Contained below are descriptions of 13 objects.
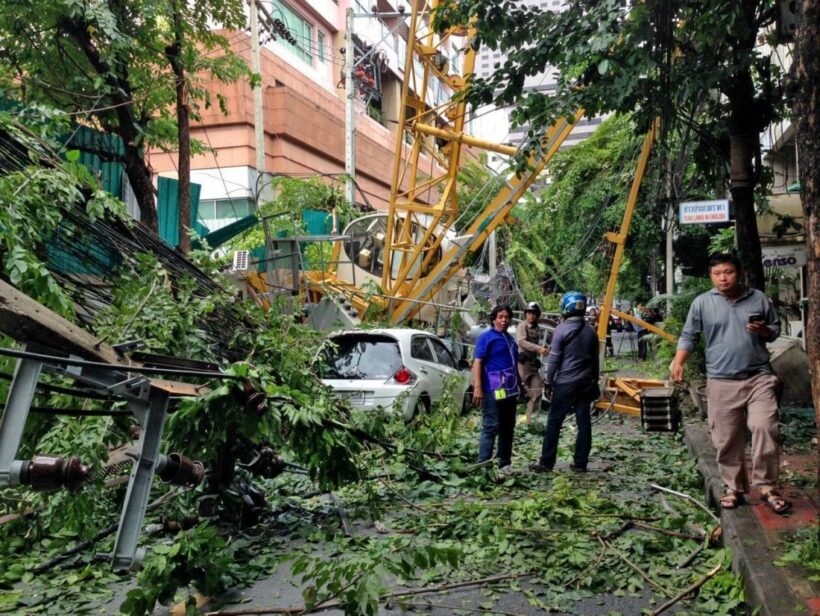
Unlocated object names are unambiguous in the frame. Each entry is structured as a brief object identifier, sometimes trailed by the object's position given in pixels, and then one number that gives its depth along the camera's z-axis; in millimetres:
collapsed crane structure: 14578
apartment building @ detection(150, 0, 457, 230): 22859
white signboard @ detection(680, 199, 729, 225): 12219
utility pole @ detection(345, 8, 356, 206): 20109
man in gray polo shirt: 5051
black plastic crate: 10492
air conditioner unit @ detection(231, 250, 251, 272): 14609
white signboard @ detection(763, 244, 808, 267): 11086
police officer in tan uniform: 11414
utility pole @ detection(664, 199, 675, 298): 22703
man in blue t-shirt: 7789
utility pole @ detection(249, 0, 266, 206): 17641
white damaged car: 9906
